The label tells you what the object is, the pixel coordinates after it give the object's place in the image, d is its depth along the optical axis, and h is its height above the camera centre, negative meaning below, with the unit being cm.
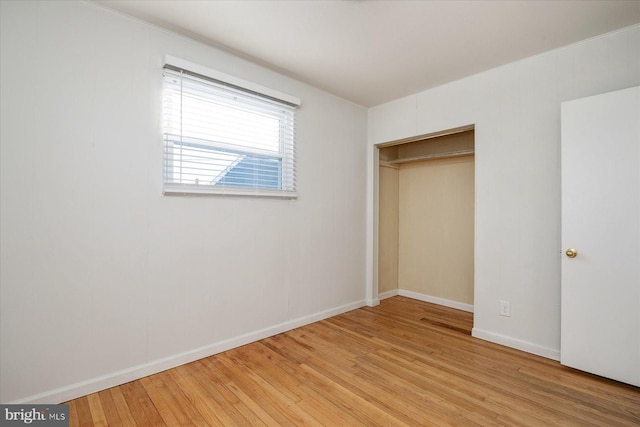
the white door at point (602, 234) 210 -14
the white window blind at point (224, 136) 237 +67
